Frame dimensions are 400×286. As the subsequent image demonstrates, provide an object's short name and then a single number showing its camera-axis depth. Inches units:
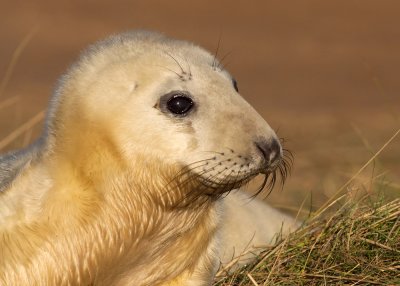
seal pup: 389.4
